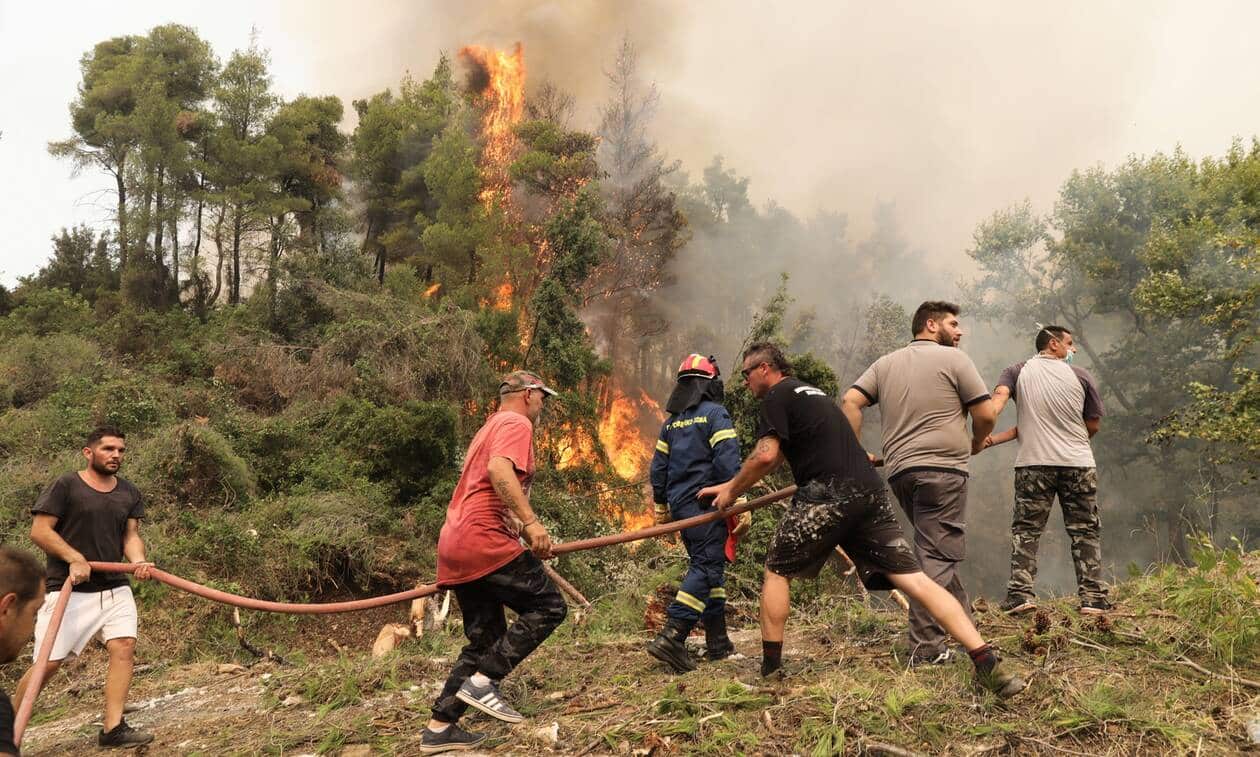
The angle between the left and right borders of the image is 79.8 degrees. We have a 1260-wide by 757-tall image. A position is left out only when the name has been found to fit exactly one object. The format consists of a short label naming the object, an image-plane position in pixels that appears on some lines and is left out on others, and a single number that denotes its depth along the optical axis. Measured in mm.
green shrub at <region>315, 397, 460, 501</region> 14906
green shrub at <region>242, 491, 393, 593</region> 11094
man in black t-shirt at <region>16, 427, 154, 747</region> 4516
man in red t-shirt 3633
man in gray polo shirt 4172
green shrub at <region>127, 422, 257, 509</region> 12336
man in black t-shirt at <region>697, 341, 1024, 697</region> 3826
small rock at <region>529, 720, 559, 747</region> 3576
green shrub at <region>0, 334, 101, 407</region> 17484
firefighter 4520
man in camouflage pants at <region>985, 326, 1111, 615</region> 5016
